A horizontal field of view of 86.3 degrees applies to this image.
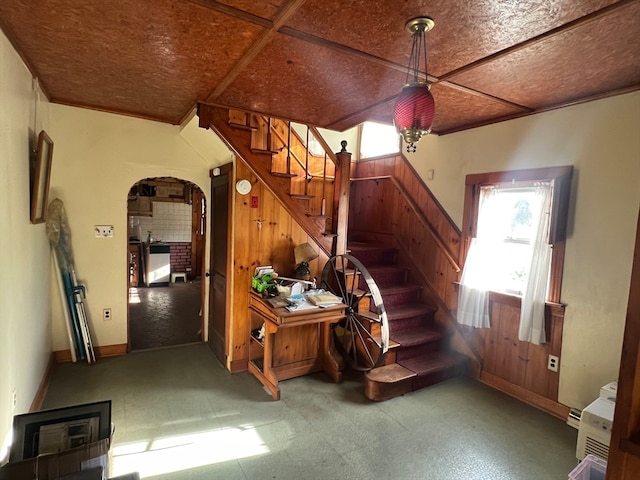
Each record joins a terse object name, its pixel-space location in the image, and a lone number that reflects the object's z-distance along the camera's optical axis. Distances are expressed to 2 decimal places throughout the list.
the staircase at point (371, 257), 3.04
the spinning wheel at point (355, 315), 3.24
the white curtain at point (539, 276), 2.87
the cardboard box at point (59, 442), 1.53
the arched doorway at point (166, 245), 6.39
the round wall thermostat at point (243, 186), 3.30
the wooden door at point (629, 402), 0.96
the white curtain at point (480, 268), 3.34
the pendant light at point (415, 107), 1.63
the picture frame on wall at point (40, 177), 2.43
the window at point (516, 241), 2.85
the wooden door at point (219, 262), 3.52
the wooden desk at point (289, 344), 2.96
